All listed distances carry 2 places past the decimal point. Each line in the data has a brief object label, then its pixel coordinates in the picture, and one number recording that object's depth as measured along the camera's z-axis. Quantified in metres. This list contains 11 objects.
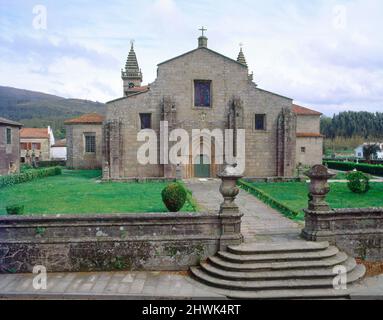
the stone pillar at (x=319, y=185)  8.95
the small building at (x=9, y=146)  27.22
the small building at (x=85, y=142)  32.75
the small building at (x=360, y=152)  64.88
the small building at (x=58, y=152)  64.62
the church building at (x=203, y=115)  23.91
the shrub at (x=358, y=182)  17.11
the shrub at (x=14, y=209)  10.16
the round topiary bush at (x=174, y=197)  11.62
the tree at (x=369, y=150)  44.89
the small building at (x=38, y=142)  60.34
